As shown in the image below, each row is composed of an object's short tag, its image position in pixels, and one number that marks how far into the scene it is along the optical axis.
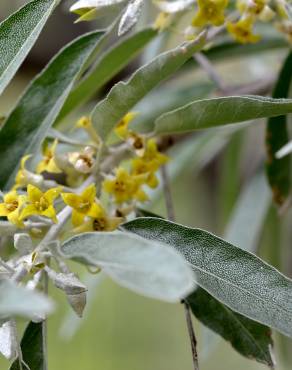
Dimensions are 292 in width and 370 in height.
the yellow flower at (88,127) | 0.32
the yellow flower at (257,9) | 0.31
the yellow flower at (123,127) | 0.32
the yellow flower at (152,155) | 0.32
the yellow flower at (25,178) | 0.30
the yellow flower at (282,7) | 0.31
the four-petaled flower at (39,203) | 0.28
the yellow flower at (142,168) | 0.32
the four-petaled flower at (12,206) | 0.28
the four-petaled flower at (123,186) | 0.31
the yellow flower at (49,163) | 0.31
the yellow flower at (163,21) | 0.33
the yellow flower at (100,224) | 0.29
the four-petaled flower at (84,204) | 0.29
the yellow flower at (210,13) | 0.30
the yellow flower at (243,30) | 0.31
